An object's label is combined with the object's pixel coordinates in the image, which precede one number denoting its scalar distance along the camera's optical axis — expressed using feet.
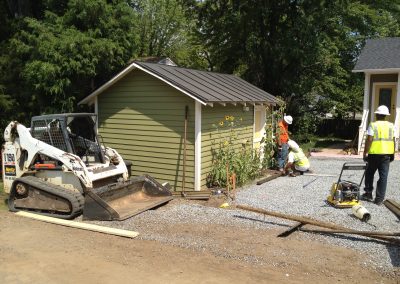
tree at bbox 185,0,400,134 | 65.36
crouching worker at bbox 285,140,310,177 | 41.09
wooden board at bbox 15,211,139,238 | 23.44
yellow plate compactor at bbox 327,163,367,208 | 27.68
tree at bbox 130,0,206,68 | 101.96
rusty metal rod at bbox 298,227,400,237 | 20.26
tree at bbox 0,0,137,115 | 37.60
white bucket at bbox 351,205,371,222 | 24.93
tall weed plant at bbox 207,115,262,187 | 34.81
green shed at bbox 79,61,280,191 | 33.71
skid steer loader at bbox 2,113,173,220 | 27.02
